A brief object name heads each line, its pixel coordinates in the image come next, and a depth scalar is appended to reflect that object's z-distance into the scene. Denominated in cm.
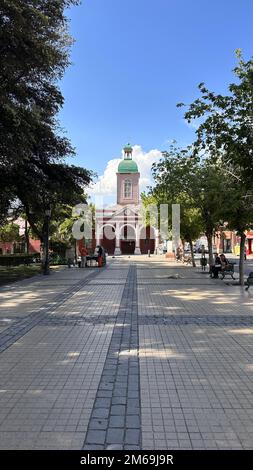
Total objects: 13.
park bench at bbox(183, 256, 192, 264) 3816
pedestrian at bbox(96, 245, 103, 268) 3407
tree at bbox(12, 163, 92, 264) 2347
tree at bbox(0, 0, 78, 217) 1413
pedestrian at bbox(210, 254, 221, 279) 2202
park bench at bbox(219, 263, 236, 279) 2070
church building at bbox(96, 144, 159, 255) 7438
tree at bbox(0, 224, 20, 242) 5861
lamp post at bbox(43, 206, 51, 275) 2480
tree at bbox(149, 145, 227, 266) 1971
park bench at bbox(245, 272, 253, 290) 1625
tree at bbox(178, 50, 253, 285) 972
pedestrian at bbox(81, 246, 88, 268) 3318
